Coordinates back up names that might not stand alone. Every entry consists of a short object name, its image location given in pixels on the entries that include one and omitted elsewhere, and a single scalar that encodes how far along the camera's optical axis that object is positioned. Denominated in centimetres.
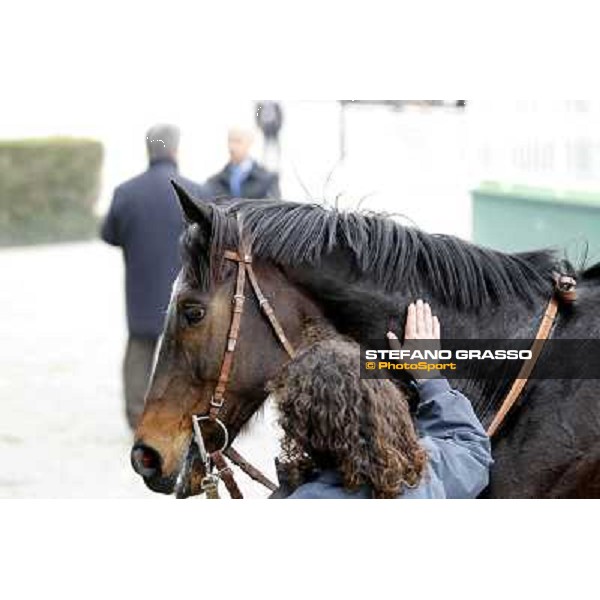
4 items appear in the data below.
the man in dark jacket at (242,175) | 1581
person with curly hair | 573
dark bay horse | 708
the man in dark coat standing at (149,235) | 1490
